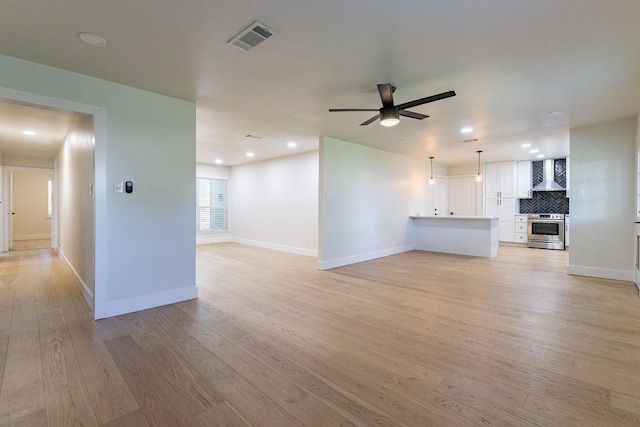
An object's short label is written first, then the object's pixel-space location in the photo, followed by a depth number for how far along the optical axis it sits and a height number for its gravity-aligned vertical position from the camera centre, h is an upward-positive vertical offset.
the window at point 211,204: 9.14 +0.18
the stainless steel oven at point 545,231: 7.84 -0.54
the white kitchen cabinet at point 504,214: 8.72 -0.10
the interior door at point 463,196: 9.41 +0.46
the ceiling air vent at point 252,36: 2.20 +1.33
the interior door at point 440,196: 9.29 +0.45
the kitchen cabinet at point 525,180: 8.49 +0.87
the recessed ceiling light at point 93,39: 2.30 +1.34
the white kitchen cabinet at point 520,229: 8.47 -0.52
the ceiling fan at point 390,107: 2.92 +1.08
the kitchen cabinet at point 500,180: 8.66 +0.90
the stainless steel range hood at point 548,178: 8.14 +0.89
